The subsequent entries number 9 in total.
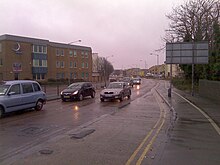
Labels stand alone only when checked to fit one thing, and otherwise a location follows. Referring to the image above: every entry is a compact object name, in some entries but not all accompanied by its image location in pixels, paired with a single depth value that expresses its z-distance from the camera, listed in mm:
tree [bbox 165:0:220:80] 25480
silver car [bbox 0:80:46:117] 9195
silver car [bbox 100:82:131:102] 14919
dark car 15476
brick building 37312
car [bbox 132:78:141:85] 44518
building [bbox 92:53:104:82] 62210
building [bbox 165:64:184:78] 86262
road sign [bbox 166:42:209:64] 18181
